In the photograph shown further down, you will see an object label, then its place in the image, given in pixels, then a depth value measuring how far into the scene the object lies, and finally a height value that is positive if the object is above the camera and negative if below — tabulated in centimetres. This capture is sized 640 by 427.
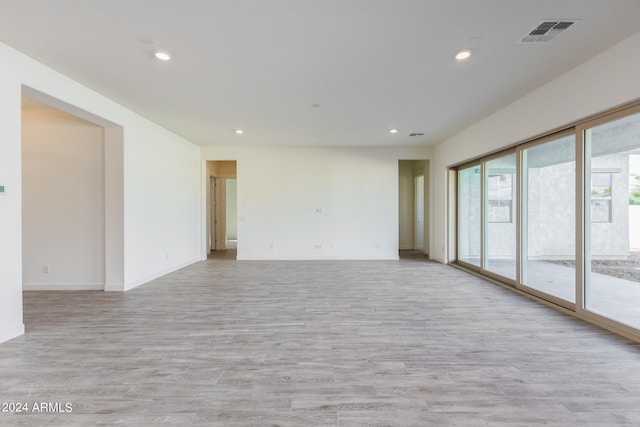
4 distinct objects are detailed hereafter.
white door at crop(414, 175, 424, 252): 914 -1
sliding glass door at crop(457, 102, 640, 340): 316 -10
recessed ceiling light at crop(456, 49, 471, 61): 292 +161
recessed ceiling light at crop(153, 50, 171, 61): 292 +160
